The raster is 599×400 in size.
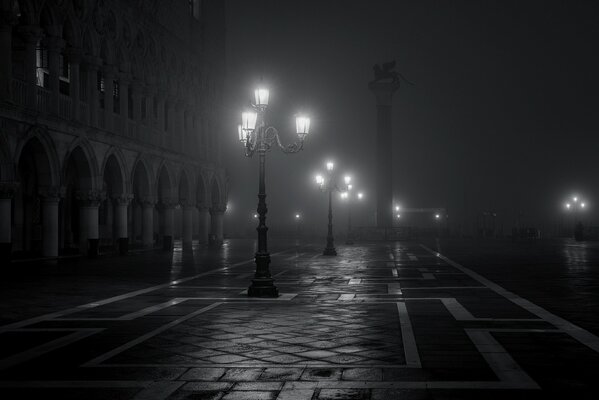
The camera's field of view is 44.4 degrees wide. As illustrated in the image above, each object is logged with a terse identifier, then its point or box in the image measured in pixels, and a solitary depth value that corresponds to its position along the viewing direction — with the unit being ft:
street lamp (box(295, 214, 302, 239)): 362.49
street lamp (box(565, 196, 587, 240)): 180.04
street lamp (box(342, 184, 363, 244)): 138.12
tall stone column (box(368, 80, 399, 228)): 197.67
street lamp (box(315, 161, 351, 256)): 102.32
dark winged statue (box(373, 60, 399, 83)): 201.98
